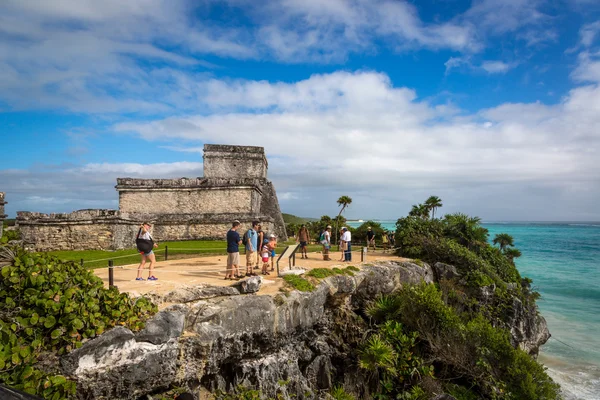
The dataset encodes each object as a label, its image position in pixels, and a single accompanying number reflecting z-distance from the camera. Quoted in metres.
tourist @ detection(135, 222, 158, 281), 7.63
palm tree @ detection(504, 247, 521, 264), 22.41
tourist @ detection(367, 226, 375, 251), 17.64
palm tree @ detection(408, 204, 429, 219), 22.15
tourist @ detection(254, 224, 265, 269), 9.63
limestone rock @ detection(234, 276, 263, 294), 6.84
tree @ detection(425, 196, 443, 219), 22.48
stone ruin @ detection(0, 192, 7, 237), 11.44
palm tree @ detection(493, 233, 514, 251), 23.72
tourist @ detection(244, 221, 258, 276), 8.30
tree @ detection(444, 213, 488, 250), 16.17
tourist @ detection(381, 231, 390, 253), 17.97
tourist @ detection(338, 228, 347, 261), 12.18
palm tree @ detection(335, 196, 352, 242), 24.87
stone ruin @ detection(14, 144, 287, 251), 14.52
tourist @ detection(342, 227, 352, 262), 12.03
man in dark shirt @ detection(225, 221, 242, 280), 7.95
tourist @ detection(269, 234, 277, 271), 9.25
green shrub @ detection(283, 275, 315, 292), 7.81
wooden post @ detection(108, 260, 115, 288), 6.22
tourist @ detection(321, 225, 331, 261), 12.51
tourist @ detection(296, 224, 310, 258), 12.09
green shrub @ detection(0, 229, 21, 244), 12.12
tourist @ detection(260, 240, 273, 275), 8.89
